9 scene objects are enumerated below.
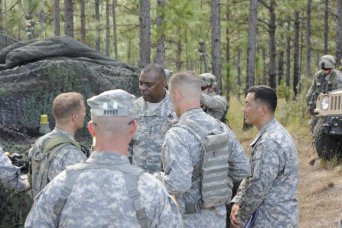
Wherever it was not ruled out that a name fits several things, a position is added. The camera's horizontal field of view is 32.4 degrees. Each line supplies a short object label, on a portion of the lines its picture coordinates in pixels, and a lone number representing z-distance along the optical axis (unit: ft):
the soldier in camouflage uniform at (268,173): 12.63
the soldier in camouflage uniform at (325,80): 30.40
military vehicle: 25.41
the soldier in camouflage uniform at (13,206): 15.57
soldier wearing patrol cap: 7.68
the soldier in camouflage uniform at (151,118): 14.96
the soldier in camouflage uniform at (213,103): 18.56
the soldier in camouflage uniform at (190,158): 10.87
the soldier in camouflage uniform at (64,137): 11.58
